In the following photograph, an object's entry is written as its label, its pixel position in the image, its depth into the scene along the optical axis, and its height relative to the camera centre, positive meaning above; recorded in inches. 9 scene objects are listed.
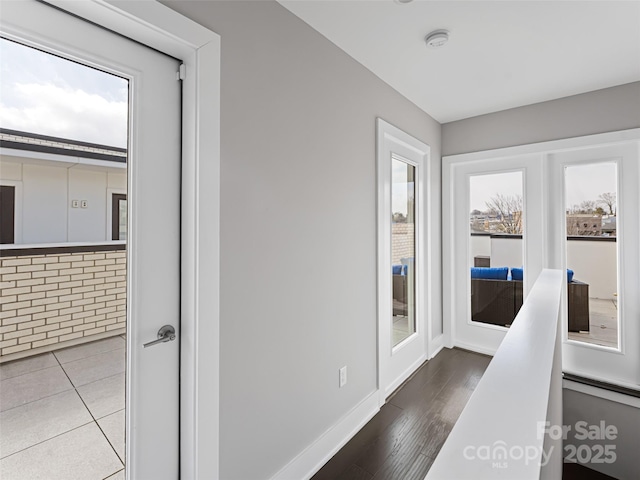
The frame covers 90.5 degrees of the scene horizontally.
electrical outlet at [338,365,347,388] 81.8 -34.9
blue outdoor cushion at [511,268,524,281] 125.4 -12.7
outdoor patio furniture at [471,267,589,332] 127.6 -22.0
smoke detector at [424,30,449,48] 74.2 +48.4
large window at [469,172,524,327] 126.3 -1.9
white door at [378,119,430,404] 98.3 -5.1
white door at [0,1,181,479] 47.2 -1.0
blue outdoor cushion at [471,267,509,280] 130.0 -13.0
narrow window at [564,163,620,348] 106.8 -4.0
